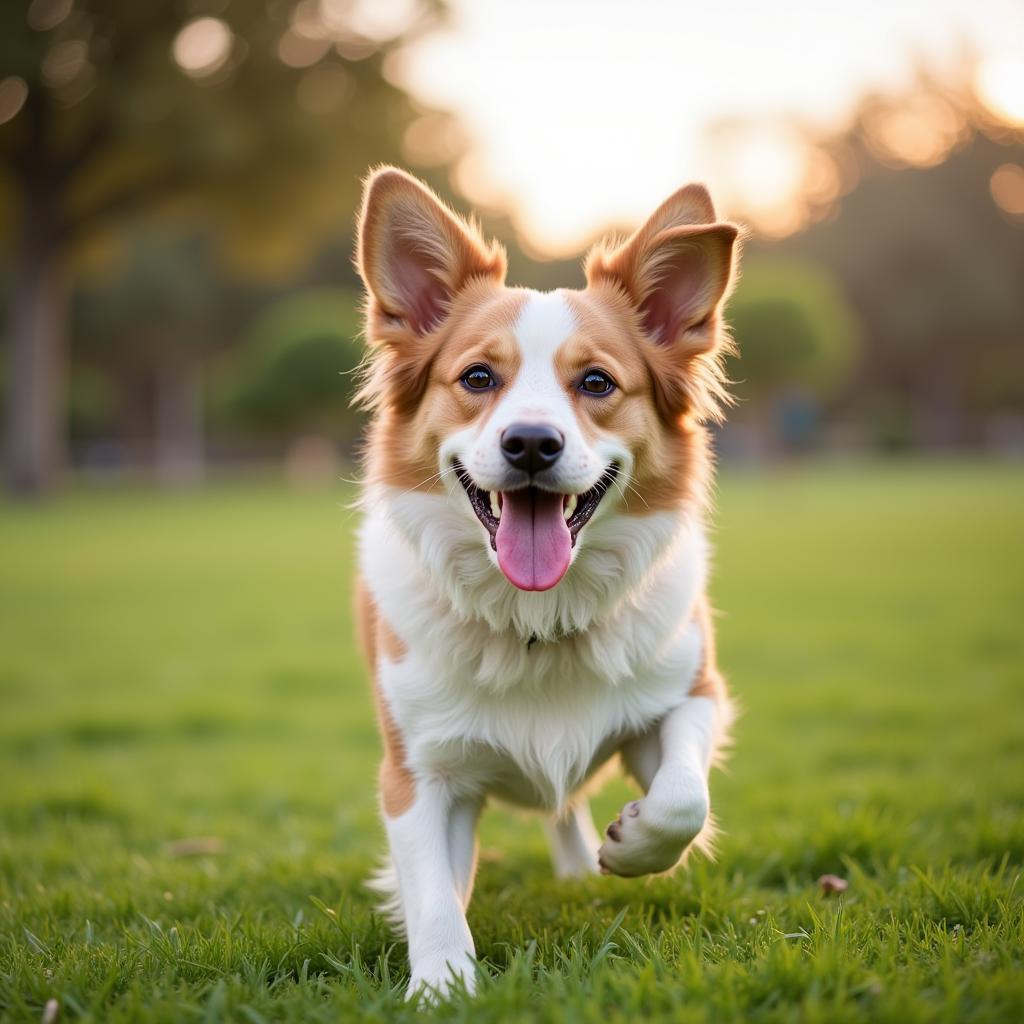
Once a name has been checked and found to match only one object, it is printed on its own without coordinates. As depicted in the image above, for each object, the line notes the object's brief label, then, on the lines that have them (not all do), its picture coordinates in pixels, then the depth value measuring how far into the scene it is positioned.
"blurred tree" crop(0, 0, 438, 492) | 24.03
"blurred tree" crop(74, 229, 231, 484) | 42.47
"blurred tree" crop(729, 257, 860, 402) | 34.03
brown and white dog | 3.26
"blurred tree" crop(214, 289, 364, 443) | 37.34
